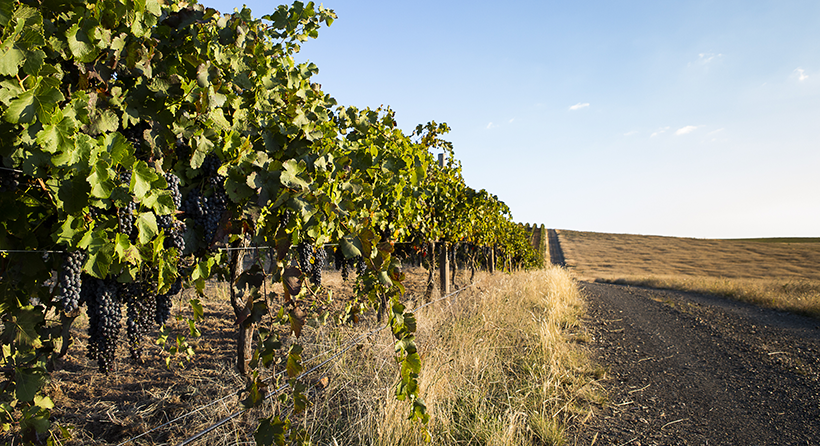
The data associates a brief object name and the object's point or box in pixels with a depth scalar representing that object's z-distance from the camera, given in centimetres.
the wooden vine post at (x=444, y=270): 692
